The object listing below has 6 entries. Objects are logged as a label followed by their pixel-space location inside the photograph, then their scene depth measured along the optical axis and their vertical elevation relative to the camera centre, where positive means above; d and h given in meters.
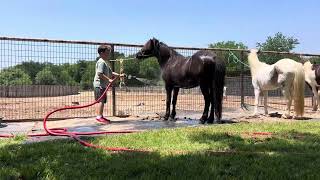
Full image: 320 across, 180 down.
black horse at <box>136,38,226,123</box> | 7.43 +0.40
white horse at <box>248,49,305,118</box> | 8.48 +0.30
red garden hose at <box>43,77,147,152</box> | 4.72 -0.76
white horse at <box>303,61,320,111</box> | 10.64 +0.44
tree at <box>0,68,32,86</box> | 8.45 +0.33
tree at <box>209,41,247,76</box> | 10.68 +0.94
